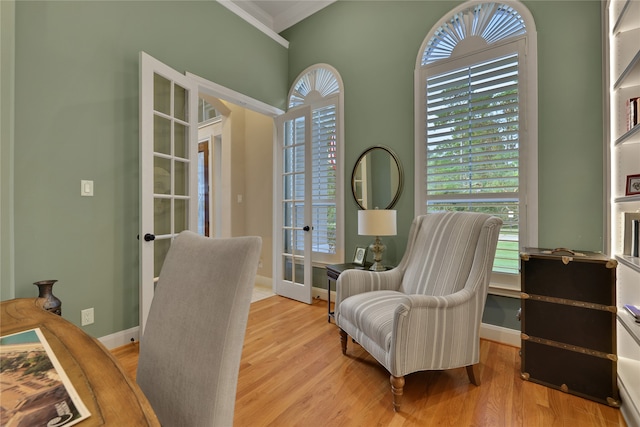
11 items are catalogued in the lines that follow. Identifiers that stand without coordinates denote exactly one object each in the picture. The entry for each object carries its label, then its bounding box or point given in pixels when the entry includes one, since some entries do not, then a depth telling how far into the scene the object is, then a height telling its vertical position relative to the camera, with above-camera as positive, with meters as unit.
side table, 2.64 -0.52
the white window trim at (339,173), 3.19 +0.43
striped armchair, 1.53 -0.54
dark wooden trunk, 1.56 -0.63
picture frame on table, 2.88 -0.43
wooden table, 0.50 -0.34
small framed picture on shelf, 1.58 +0.15
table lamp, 2.47 -0.09
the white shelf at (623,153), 1.51 +0.35
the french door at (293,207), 3.29 +0.06
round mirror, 2.82 +0.34
